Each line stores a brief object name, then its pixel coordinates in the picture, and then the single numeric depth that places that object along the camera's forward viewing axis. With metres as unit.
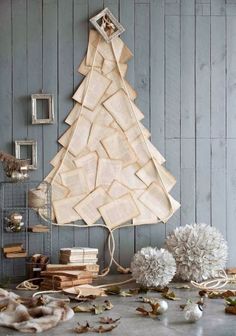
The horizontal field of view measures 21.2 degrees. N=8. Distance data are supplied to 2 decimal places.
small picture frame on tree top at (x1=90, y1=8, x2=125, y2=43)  4.44
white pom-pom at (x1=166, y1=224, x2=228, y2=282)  4.09
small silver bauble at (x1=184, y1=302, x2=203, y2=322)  3.20
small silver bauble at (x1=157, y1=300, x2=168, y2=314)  3.33
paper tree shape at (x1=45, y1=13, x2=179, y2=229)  4.46
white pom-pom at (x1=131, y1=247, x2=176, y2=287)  3.90
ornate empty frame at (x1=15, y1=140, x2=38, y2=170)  4.39
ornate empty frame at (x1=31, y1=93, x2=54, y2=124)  4.40
